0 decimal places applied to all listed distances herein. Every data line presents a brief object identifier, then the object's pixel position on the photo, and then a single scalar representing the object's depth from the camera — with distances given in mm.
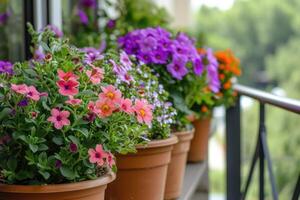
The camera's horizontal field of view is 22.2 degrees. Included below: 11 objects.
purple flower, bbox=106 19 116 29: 3906
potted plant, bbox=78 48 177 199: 2126
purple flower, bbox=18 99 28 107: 1798
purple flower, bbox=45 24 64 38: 2532
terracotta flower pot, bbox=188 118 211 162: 3229
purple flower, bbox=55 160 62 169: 1785
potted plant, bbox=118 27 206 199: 2492
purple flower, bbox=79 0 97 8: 4044
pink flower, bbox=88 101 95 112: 1819
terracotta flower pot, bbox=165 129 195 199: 2451
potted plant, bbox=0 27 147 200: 1770
